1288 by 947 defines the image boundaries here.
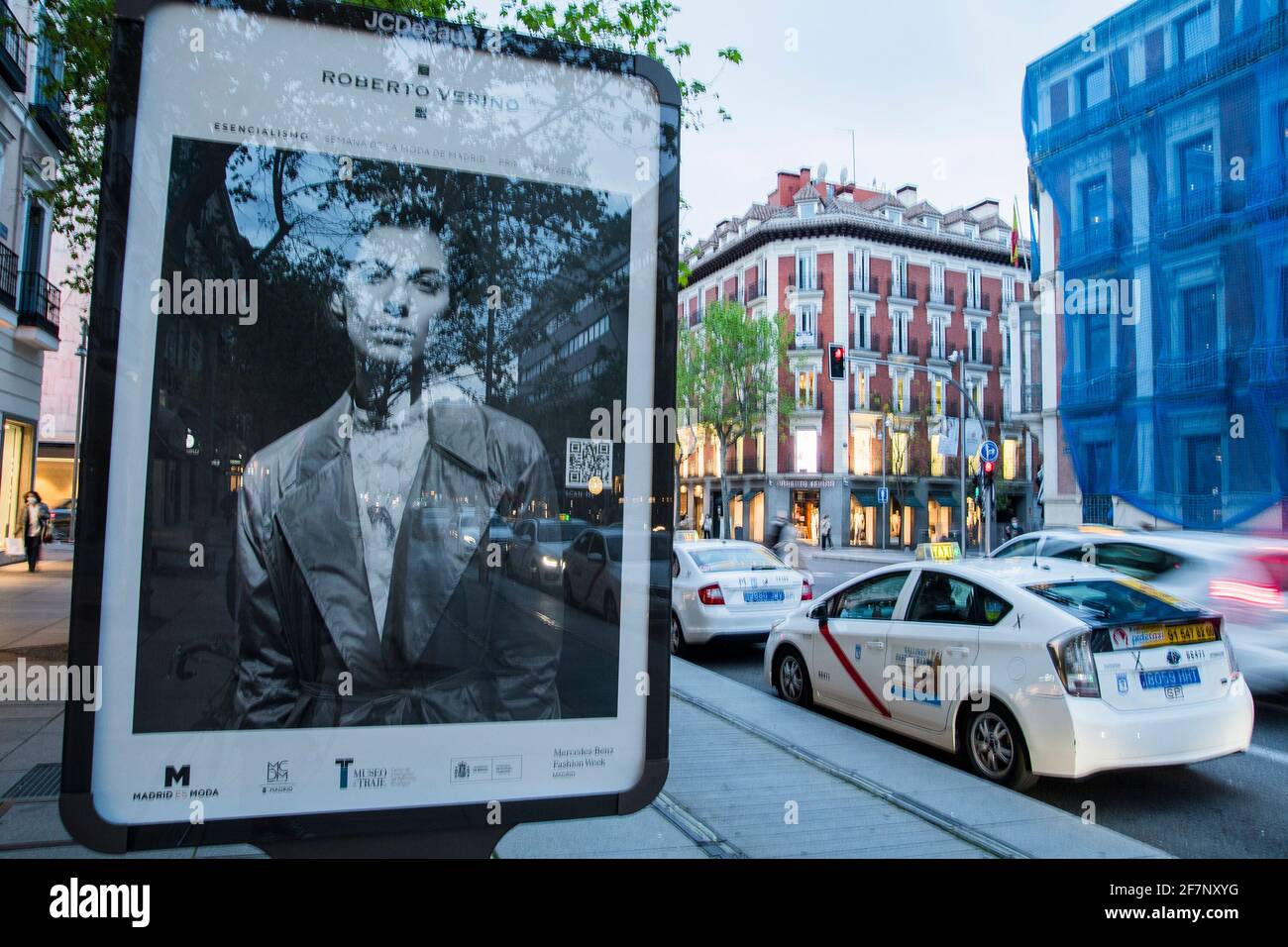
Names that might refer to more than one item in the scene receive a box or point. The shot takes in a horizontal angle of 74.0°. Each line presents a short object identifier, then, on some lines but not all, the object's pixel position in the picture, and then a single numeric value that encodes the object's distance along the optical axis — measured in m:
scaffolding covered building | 21.02
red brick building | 47.78
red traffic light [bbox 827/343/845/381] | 24.10
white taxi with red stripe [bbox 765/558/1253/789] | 5.39
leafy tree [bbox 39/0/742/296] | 7.95
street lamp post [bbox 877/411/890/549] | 43.45
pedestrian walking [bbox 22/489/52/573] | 18.36
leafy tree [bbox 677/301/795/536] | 46.34
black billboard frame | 1.94
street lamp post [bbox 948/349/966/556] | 25.83
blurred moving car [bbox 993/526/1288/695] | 7.96
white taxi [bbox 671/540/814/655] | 10.56
